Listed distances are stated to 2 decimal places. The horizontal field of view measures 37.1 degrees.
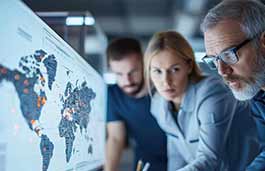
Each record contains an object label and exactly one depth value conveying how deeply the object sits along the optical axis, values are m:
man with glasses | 0.94
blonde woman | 1.09
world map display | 0.52
